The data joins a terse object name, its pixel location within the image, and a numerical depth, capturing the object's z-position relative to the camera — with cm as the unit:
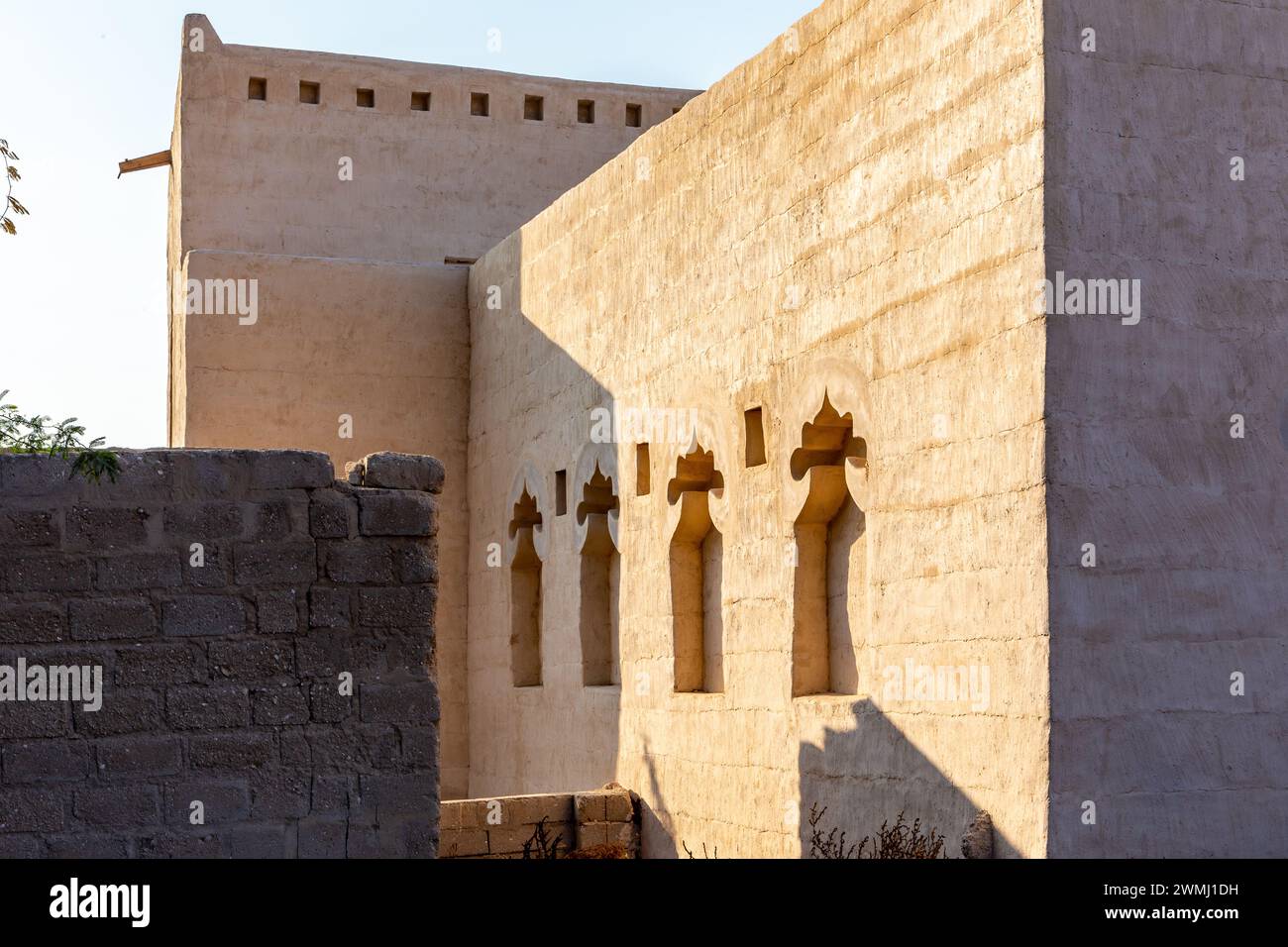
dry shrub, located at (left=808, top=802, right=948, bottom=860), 755
